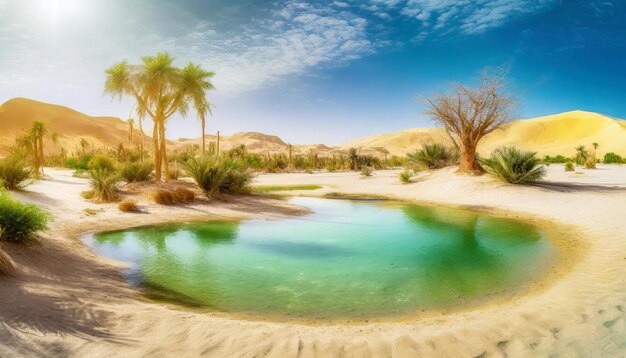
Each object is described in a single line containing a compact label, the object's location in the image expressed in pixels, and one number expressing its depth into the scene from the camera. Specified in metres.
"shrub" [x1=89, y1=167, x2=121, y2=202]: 12.61
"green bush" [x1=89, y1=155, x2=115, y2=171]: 18.66
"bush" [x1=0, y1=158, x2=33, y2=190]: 11.83
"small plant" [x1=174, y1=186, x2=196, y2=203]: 13.25
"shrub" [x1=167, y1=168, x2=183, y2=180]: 20.52
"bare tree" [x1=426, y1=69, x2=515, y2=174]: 19.48
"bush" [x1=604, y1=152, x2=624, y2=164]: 43.31
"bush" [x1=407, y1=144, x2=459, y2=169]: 24.83
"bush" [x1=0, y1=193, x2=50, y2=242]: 5.90
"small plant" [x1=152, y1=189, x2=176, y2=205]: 12.79
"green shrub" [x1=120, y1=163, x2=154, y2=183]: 15.87
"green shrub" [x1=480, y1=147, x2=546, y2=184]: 16.03
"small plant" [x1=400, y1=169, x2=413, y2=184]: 20.95
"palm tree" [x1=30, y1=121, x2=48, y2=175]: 23.69
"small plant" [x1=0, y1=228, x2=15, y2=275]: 4.63
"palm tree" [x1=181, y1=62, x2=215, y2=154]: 17.34
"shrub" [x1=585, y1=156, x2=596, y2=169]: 30.64
